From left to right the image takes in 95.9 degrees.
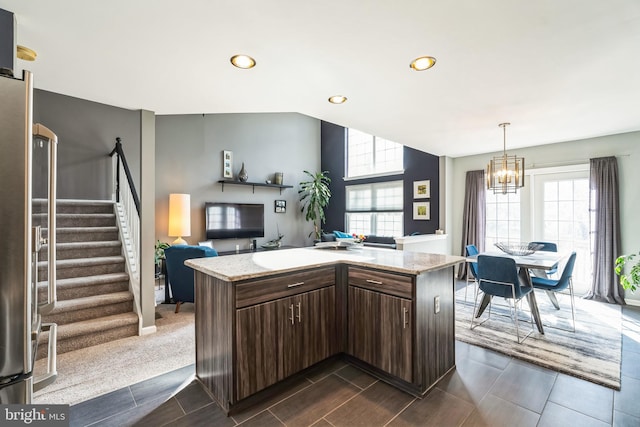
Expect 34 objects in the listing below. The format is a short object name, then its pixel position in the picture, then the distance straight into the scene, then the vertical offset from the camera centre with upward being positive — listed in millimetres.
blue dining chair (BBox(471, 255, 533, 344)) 2857 -670
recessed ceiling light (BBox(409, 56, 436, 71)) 2057 +1107
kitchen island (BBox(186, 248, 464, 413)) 1802 -744
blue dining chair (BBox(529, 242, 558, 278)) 4098 -477
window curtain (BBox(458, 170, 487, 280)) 5309 +45
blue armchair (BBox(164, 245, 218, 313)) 3506 -697
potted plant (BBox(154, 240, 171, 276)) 4867 -693
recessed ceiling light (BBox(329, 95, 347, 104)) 2759 +1111
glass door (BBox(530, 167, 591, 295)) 4449 -23
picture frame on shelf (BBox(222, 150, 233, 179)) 6281 +1077
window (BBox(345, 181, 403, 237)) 6930 +116
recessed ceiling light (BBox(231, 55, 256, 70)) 2021 +1092
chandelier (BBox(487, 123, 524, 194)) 3528 +486
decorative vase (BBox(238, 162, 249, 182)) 6410 +845
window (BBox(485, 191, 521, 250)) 5062 -84
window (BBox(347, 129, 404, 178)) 7012 +1487
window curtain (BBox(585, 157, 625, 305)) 4078 -207
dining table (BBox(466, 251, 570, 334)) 2925 -518
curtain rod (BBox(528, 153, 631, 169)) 4121 +801
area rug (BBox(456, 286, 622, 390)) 2365 -1259
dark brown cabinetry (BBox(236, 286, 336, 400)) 1793 -858
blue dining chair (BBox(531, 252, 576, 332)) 3164 -783
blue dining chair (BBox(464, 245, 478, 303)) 3664 -639
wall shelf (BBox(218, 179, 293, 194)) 6238 +674
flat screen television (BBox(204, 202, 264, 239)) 6030 -156
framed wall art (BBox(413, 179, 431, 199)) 6141 +523
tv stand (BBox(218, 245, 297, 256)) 6143 -842
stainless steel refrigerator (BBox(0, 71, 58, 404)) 830 -73
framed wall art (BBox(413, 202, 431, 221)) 6129 +51
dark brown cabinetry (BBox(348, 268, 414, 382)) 1975 -798
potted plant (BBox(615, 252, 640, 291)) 2332 -510
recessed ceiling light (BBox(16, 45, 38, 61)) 1887 +1073
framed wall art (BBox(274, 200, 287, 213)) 7266 +180
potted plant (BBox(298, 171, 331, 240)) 7637 +471
